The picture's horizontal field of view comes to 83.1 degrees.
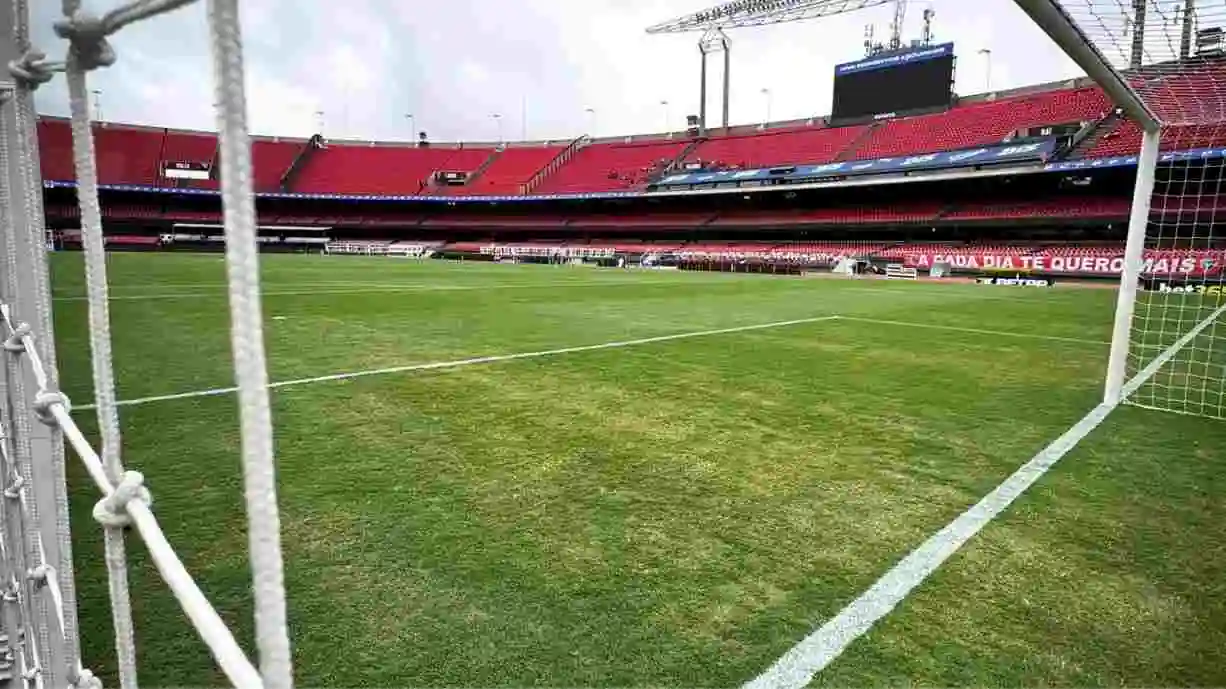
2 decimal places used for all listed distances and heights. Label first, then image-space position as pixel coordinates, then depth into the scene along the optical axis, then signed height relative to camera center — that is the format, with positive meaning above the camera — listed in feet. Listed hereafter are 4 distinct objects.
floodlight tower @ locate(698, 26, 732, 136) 164.76 +46.33
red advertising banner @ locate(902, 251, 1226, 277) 75.31 -1.16
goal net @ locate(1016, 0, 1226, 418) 13.50 +3.95
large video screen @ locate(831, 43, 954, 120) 129.18 +32.46
